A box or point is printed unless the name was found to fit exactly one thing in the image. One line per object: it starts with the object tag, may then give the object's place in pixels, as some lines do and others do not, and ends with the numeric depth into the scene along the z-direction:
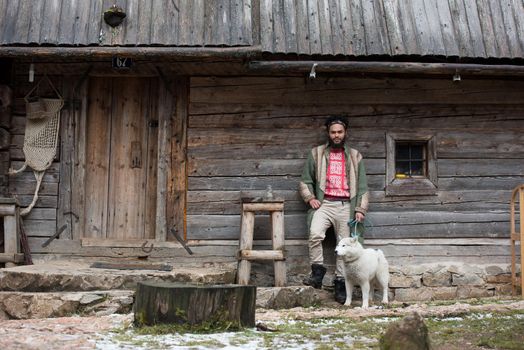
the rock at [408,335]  4.89
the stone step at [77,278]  8.02
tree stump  5.89
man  9.02
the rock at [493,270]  9.70
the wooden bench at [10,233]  8.87
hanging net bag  9.30
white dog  8.27
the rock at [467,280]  9.59
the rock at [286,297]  8.25
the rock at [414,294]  9.46
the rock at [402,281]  9.49
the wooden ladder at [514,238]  8.62
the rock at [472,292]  9.57
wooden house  9.14
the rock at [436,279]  9.56
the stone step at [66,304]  7.66
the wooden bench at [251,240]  8.76
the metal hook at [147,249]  9.31
